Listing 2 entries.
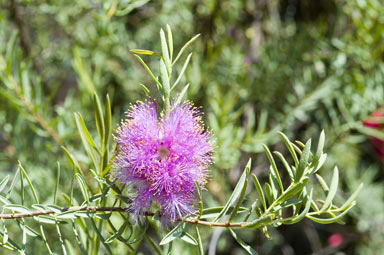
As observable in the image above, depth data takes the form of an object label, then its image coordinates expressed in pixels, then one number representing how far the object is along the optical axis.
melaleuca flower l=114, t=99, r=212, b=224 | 0.38
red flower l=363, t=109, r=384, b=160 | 0.59
